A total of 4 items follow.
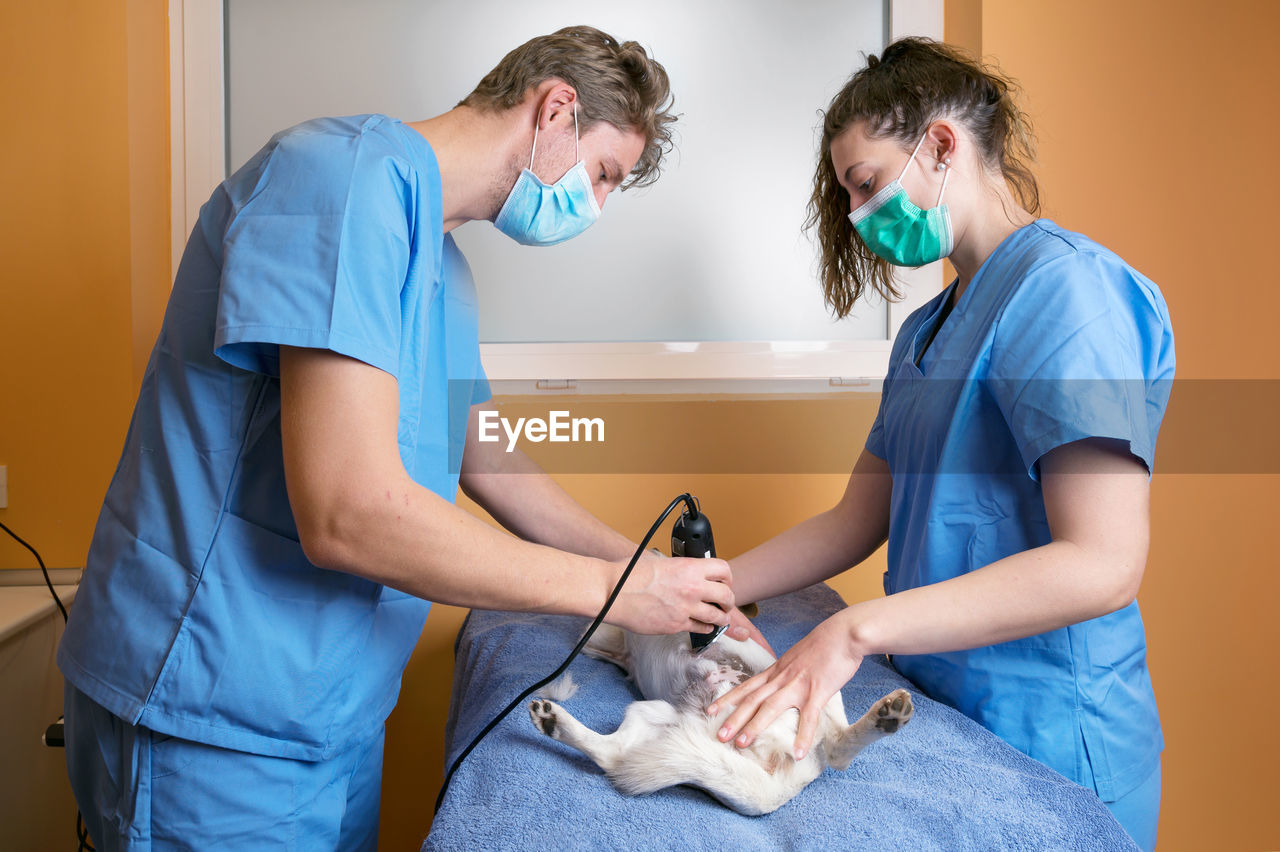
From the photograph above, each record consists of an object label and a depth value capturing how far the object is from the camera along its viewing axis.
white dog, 0.82
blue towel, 0.74
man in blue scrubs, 0.75
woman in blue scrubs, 0.86
